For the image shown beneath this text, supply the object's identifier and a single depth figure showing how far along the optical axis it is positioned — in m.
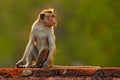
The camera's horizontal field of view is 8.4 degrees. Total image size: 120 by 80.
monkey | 12.94
